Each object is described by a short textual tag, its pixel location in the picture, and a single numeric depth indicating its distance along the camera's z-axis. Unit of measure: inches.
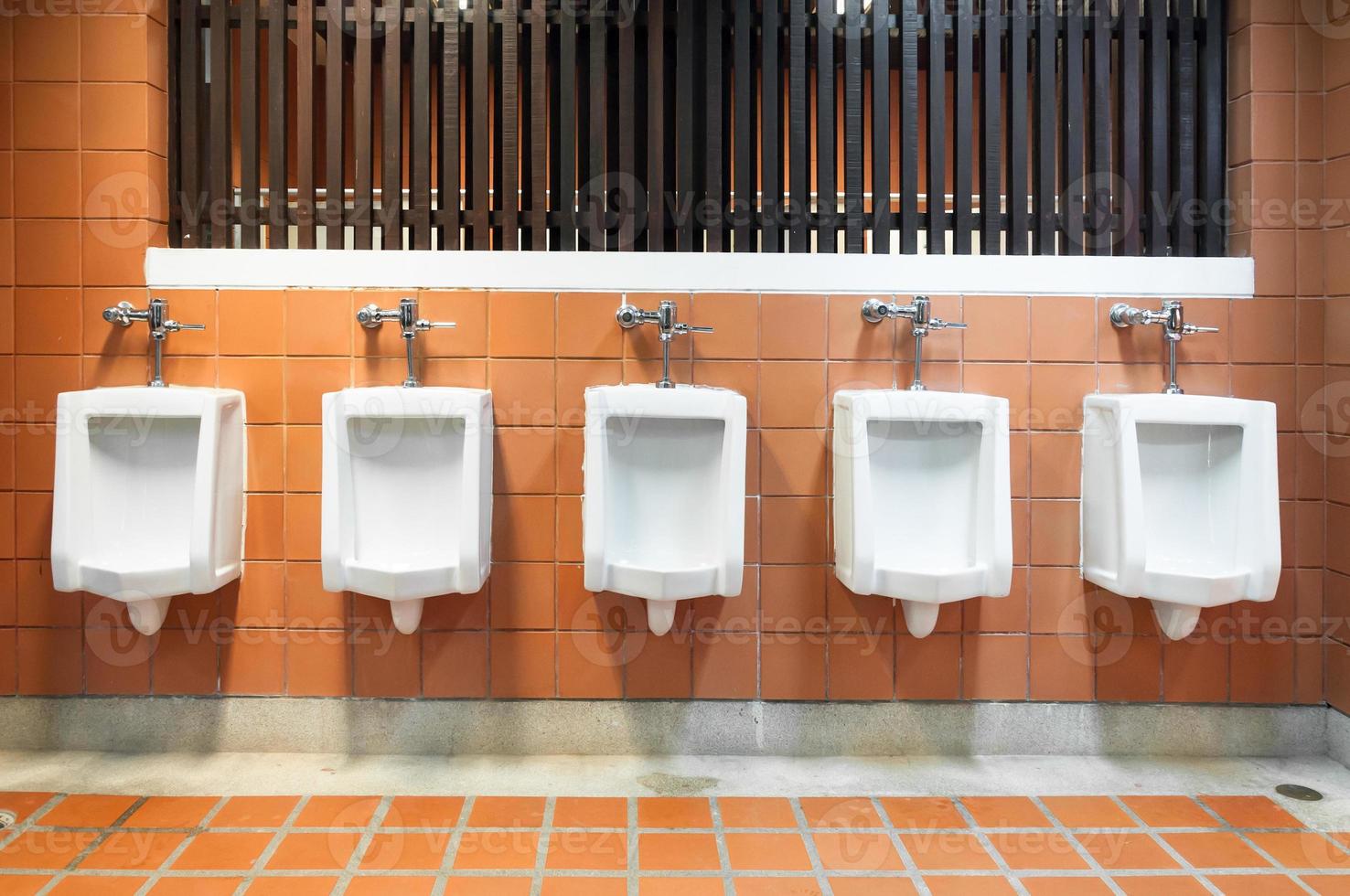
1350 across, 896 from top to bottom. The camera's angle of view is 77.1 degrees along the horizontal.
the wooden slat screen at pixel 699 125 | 96.1
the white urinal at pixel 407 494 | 81.6
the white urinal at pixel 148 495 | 82.9
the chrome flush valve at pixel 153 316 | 90.7
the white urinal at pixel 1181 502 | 83.7
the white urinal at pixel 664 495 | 81.4
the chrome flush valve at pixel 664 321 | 89.9
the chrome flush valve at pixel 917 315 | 90.6
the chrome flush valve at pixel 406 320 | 89.8
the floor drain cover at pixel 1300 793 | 84.7
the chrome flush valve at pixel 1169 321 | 91.5
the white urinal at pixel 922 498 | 82.1
